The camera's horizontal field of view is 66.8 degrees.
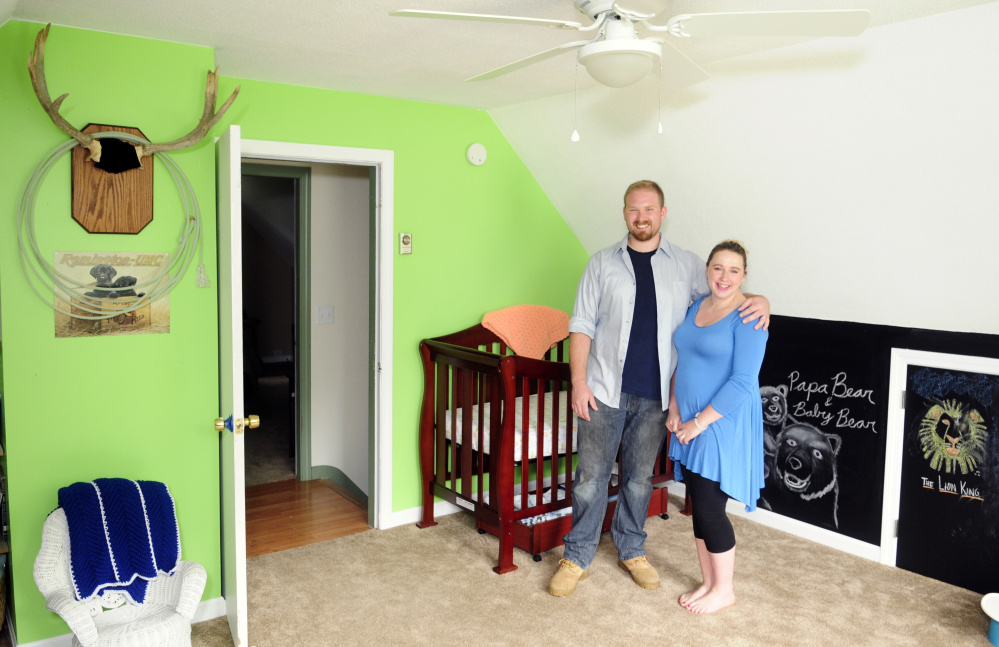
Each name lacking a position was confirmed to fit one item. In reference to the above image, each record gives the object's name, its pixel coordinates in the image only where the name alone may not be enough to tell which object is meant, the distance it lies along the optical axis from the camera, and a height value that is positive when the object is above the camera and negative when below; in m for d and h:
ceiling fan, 1.72 +0.60
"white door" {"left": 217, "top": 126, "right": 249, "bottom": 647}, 2.35 -0.29
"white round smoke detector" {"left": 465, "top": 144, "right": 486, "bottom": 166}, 3.78 +0.61
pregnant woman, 2.61 -0.47
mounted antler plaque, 2.41 +0.30
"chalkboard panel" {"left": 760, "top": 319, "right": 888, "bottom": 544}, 3.26 -0.65
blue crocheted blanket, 2.25 -0.81
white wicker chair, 2.13 -1.00
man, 2.87 -0.34
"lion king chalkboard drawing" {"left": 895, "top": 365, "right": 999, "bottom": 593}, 2.91 -0.78
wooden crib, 3.18 -0.75
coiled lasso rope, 2.35 +0.05
